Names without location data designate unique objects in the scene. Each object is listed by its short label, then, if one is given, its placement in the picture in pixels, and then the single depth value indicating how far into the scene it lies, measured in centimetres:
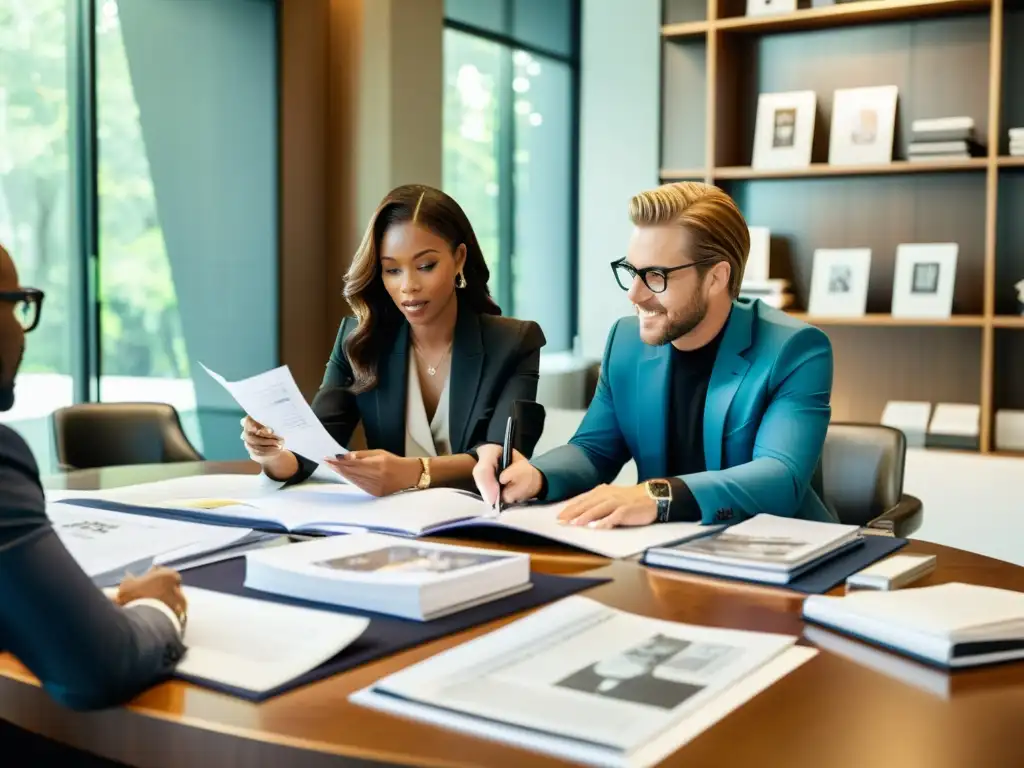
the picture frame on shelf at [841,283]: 425
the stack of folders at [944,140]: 399
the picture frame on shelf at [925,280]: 409
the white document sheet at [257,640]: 108
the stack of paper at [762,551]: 148
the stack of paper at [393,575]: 128
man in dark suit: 94
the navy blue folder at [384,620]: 110
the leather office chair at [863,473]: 256
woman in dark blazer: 250
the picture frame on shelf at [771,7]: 430
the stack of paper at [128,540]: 144
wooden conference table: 92
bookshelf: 405
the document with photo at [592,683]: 93
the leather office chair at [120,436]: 321
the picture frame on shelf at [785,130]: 436
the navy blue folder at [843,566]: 146
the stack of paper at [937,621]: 117
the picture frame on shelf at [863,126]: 421
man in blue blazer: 198
